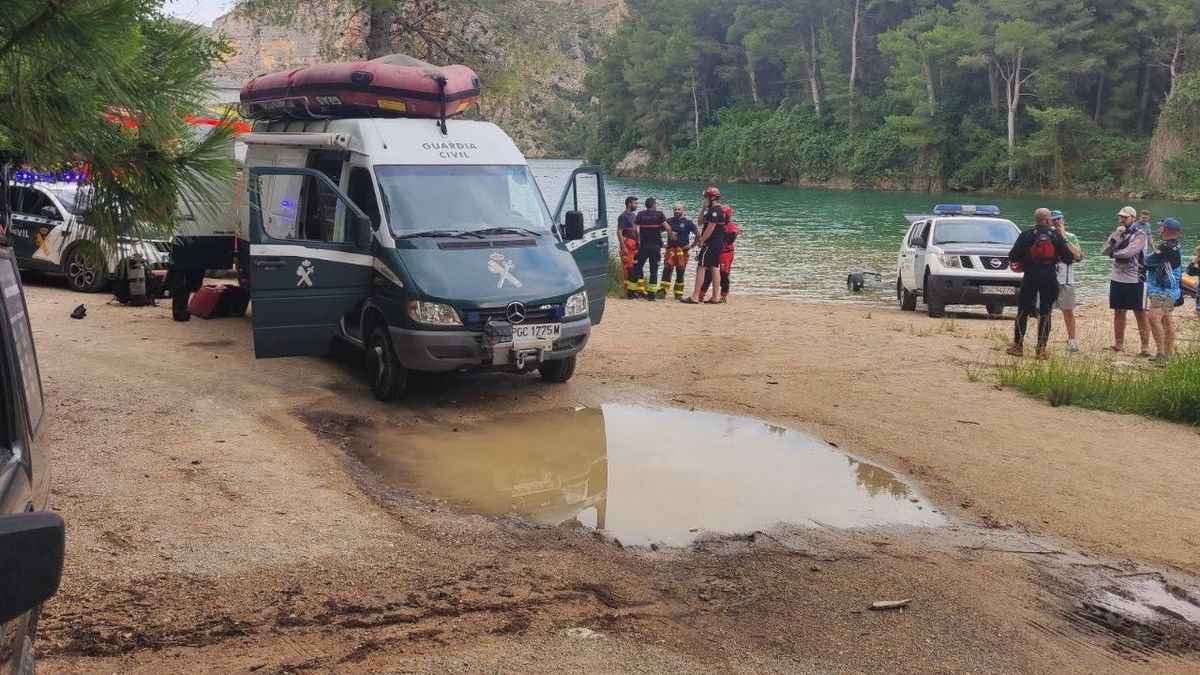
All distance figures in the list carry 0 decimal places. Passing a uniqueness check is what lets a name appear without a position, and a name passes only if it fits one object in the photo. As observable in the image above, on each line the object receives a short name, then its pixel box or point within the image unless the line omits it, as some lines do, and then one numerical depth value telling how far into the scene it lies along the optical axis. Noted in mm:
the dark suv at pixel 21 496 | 1889
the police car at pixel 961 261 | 18266
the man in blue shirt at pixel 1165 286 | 13781
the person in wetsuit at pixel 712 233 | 19016
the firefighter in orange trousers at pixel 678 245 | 20625
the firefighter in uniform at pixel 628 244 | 20266
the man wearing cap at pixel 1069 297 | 14095
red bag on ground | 14469
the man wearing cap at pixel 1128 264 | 13648
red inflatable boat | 11047
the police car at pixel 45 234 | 17375
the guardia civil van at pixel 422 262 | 9688
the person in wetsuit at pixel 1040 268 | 13242
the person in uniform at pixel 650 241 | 20172
